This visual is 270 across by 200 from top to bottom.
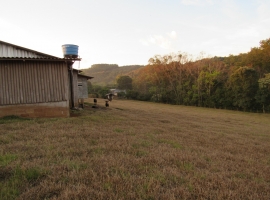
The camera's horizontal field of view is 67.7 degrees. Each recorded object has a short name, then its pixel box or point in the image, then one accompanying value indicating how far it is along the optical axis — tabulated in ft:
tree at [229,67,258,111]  107.96
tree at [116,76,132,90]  212.64
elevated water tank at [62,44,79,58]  44.96
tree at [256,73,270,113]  98.48
